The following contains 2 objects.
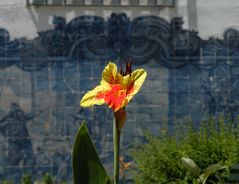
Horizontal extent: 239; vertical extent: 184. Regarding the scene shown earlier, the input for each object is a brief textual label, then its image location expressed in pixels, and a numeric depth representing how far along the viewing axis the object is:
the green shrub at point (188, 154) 6.50
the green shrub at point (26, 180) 7.55
